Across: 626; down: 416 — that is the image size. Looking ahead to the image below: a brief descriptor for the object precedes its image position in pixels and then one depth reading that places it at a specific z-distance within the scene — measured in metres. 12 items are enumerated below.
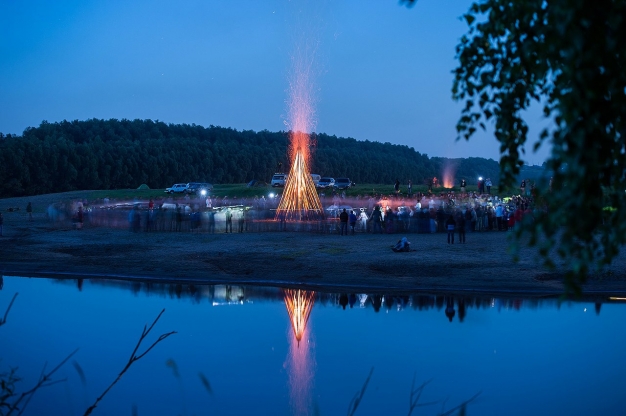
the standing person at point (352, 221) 34.78
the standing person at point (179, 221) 37.75
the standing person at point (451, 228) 30.14
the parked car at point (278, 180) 65.57
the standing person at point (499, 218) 35.62
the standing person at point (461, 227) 30.70
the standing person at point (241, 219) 37.17
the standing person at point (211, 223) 37.18
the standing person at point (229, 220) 37.28
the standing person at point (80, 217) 40.59
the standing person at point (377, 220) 34.94
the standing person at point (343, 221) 34.30
